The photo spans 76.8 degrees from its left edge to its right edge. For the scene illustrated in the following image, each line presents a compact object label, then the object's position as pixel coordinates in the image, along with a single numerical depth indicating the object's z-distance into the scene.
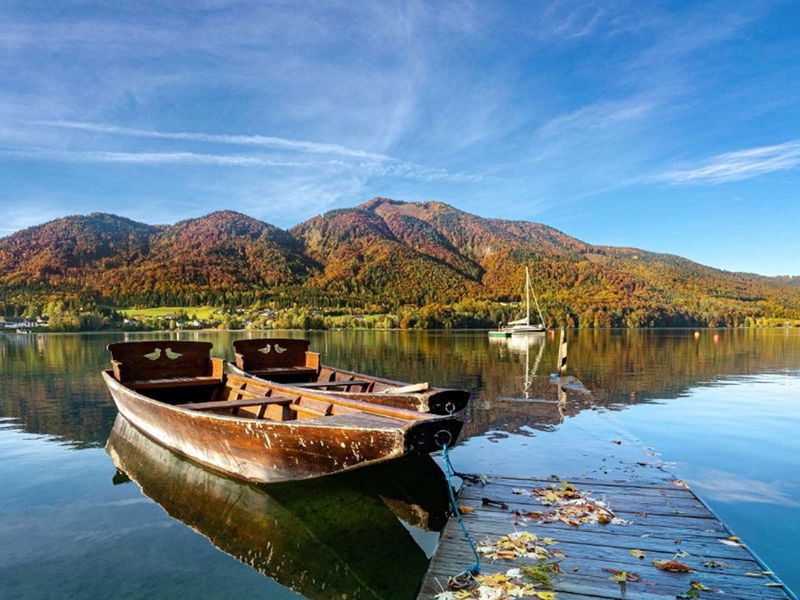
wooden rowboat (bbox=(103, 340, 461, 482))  7.30
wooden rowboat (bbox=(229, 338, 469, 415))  10.97
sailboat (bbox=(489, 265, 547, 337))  93.19
